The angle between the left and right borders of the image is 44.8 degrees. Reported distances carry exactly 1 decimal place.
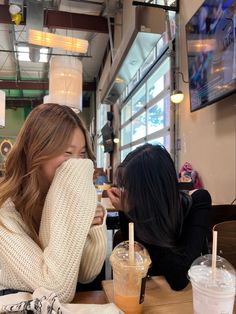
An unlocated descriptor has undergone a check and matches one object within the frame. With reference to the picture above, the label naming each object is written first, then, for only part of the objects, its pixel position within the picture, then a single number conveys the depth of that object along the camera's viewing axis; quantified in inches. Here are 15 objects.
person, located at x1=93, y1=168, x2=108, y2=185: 231.5
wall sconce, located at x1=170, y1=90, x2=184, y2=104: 126.6
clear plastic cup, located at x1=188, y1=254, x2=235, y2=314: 25.3
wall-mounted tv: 79.4
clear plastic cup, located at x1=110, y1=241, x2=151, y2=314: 29.6
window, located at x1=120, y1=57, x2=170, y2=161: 165.6
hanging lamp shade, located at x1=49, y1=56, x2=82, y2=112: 138.2
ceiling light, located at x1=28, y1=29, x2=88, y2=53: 135.5
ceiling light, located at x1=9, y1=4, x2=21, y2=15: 183.2
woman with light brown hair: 32.1
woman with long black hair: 43.3
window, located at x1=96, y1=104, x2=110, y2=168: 400.9
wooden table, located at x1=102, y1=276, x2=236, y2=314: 30.3
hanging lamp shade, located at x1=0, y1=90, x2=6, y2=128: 169.6
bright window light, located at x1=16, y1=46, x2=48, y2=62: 298.5
